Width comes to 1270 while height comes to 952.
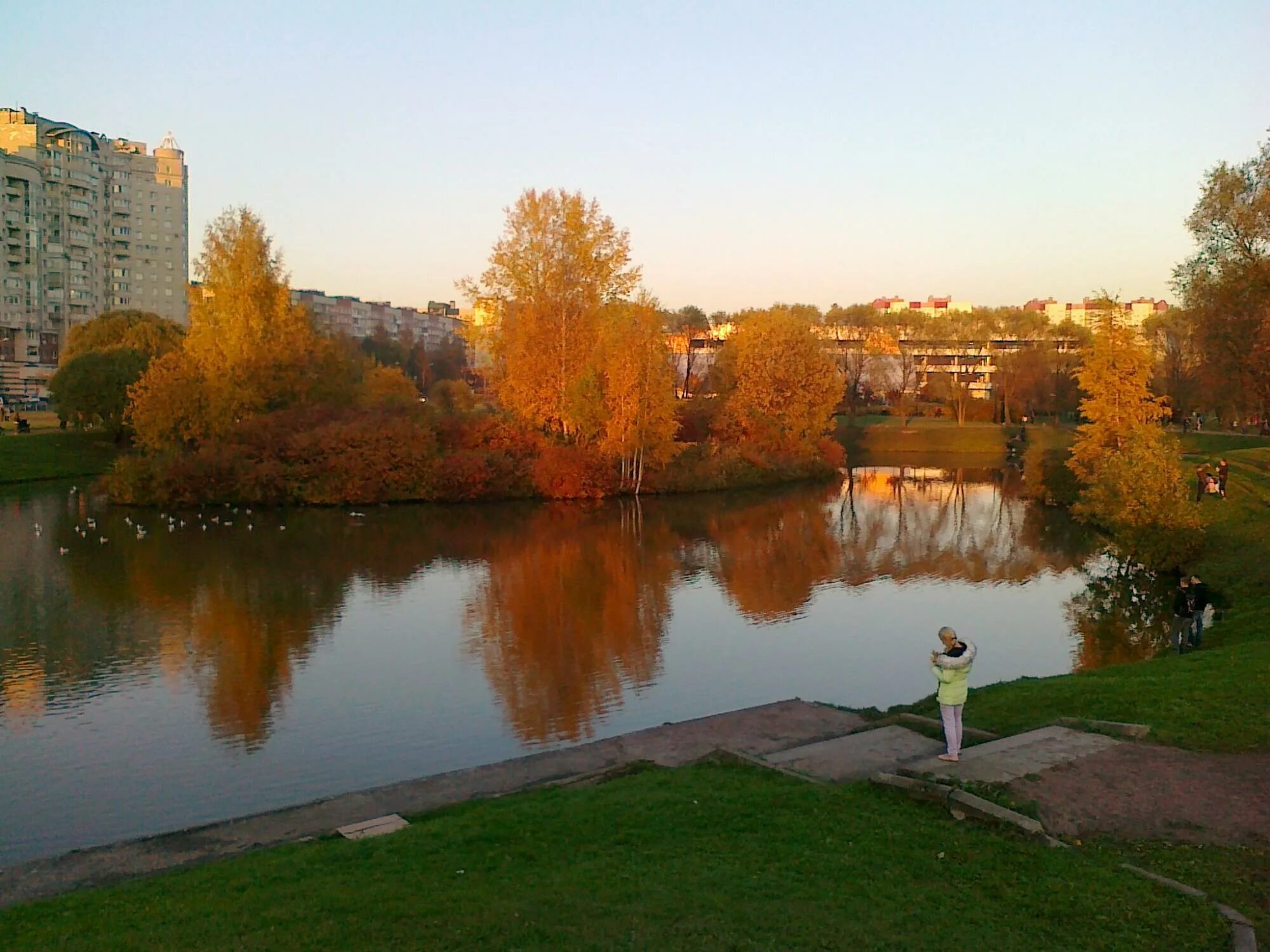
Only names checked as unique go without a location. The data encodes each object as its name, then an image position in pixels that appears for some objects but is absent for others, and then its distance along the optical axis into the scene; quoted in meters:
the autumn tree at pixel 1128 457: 27.55
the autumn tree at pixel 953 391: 88.38
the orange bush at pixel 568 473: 48.19
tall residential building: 86.38
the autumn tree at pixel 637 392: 48.16
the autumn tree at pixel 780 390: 59.22
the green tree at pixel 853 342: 95.71
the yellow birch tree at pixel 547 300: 49.88
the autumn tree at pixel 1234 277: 32.56
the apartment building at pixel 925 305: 175.26
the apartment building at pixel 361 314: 177.50
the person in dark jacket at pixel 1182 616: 19.20
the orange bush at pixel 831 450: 62.44
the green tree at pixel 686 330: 89.12
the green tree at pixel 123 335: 63.44
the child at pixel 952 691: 10.26
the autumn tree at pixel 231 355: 45.91
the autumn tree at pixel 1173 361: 63.59
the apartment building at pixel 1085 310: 180.25
